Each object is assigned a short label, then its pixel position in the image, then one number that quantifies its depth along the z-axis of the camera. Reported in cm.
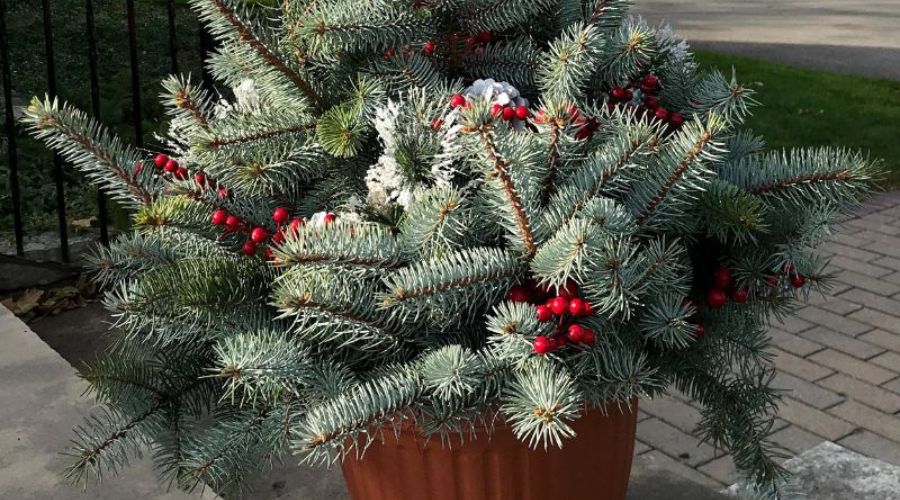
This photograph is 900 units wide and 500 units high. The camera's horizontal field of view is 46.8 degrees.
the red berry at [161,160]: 210
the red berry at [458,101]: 194
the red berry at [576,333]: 178
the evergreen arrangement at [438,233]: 181
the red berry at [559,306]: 178
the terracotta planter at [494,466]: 205
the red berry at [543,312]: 179
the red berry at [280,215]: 197
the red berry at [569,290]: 182
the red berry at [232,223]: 200
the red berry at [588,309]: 179
